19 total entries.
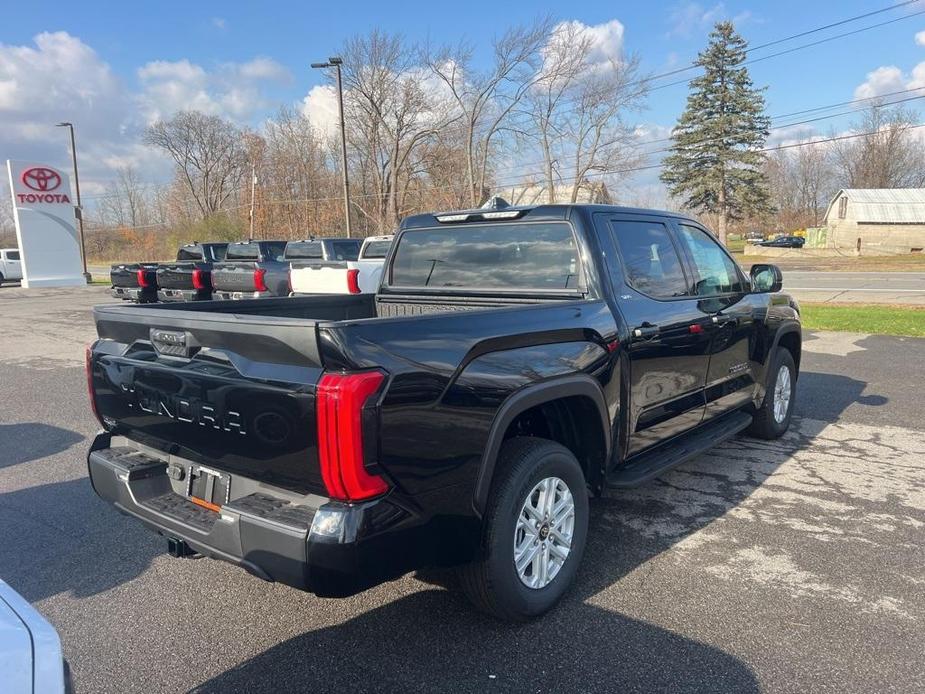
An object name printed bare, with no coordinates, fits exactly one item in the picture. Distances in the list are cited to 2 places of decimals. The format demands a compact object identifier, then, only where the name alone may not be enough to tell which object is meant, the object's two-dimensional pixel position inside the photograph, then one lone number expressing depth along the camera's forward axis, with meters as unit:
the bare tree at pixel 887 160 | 69.50
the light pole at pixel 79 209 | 30.59
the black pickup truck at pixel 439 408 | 2.31
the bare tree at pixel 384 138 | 41.31
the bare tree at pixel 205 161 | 64.25
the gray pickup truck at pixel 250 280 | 11.96
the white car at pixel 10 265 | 31.38
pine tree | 48.22
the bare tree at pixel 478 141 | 38.53
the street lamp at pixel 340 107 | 24.17
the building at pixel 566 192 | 45.81
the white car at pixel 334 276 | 10.08
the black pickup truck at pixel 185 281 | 14.38
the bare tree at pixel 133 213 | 72.25
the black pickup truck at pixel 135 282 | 16.02
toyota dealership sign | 28.02
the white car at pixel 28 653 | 1.42
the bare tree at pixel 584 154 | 42.22
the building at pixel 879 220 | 50.97
